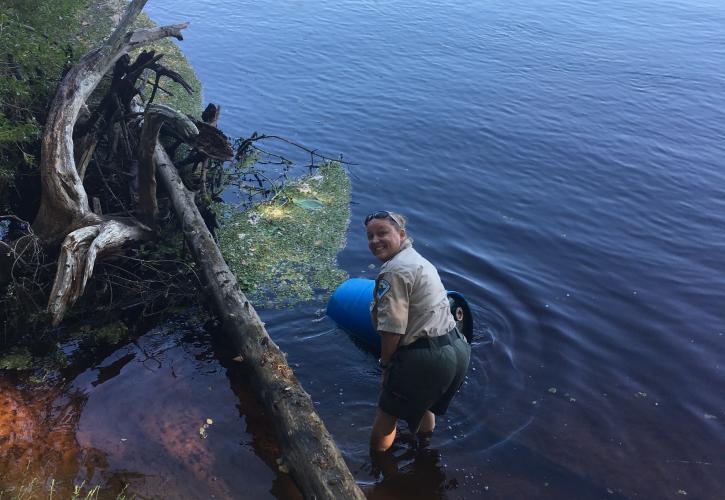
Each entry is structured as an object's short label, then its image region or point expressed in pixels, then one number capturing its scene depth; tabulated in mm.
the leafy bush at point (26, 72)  6266
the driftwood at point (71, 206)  5605
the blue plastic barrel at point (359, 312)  6164
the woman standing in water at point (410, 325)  4391
